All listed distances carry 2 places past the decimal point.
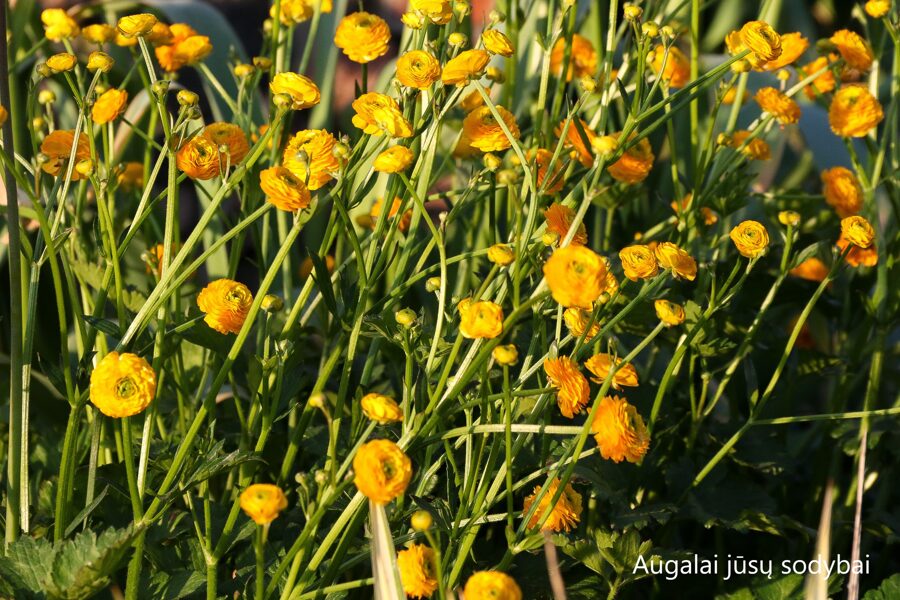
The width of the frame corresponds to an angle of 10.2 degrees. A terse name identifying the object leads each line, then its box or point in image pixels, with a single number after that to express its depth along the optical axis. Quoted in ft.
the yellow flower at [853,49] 7.70
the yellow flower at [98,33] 7.44
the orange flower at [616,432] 7.10
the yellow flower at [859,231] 7.27
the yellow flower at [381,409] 6.87
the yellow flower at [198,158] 7.09
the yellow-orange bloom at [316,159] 7.07
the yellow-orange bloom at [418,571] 7.00
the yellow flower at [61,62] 7.12
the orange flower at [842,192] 7.71
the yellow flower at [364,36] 7.32
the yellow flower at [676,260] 7.12
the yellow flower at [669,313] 7.08
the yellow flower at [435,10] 7.15
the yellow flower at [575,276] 6.80
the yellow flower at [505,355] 6.90
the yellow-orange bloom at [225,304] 7.06
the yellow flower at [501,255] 6.92
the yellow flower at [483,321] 6.85
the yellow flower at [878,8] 7.54
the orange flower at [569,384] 7.02
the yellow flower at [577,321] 7.10
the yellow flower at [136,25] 7.12
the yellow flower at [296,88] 7.08
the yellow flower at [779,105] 7.59
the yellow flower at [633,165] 7.48
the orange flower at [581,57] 7.98
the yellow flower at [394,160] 7.00
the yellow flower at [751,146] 7.65
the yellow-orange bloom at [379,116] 7.04
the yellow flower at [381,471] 6.79
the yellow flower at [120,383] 6.91
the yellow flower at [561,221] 7.14
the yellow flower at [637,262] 7.08
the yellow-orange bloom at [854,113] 7.62
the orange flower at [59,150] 7.21
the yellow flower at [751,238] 7.21
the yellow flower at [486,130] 7.22
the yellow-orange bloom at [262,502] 6.81
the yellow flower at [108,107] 7.26
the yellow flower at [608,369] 7.14
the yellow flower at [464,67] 7.06
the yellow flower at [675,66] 7.71
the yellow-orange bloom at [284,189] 6.97
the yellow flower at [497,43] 7.12
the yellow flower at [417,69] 7.04
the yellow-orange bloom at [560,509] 7.11
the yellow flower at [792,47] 7.66
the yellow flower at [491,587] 6.82
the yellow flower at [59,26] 7.53
